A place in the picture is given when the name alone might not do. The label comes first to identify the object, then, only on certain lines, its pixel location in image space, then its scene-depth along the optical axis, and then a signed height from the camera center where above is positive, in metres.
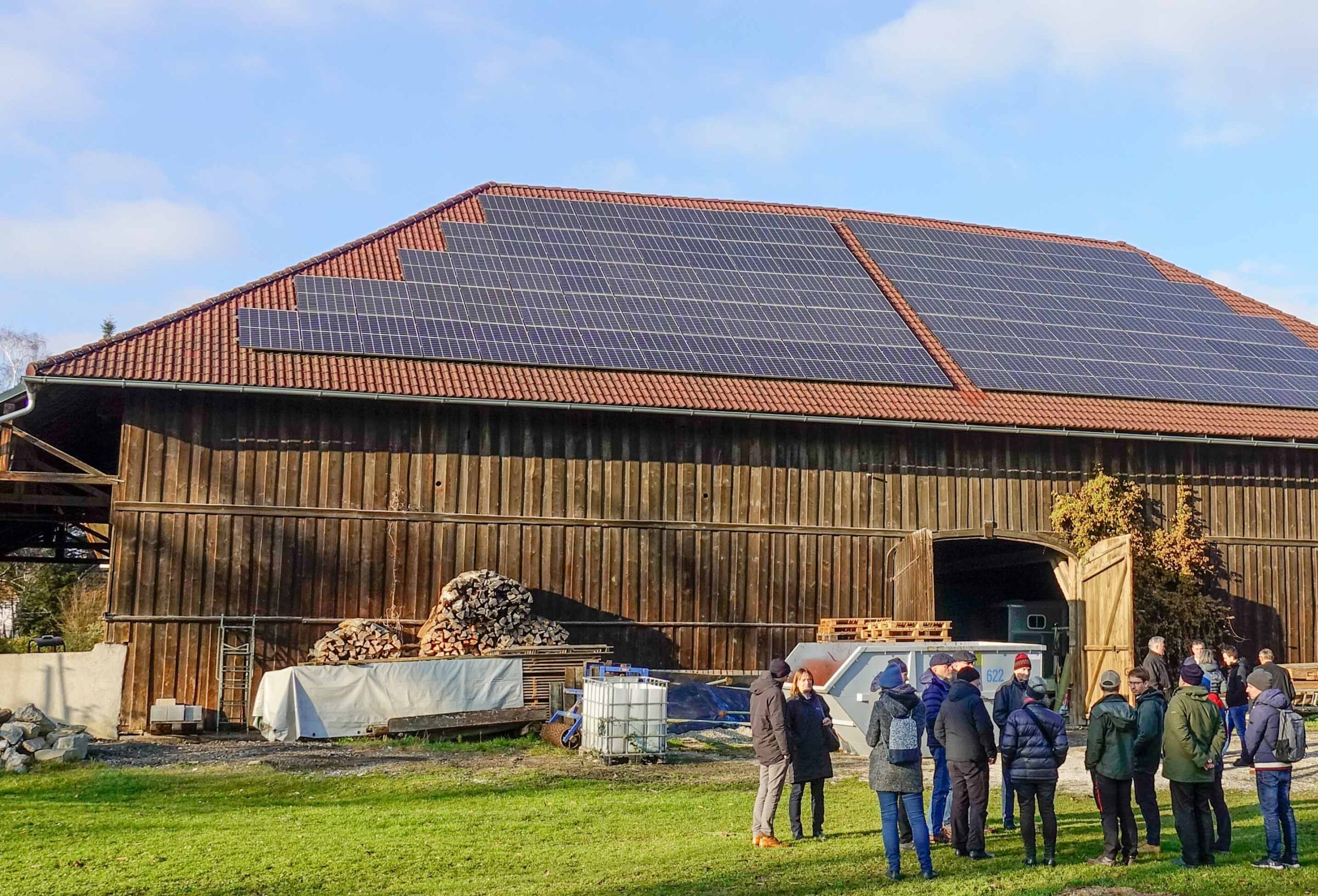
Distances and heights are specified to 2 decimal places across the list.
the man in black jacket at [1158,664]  15.30 -0.71
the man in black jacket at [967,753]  10.91 -1.25
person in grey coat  10.44 -1.32
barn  20.80 +2.69
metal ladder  20.47 -1.16
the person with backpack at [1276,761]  10.58 -1.27
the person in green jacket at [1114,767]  10.70 -1.33
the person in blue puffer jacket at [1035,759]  10.69 -1.27
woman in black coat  12.15 -1.35
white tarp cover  18.84 -1.42
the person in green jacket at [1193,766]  10.61 -1.30
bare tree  65.13 +12.70
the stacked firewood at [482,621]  20.27 -0.38
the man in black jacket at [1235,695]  16.92 -1.16
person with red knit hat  11.65 -0.83
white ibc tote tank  16.84 -1.54
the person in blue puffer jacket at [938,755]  11.83 -1.37
